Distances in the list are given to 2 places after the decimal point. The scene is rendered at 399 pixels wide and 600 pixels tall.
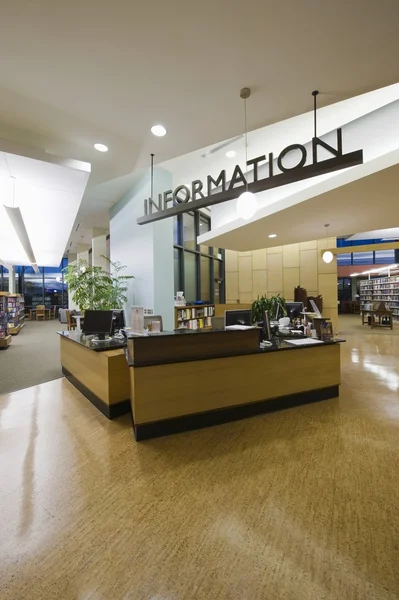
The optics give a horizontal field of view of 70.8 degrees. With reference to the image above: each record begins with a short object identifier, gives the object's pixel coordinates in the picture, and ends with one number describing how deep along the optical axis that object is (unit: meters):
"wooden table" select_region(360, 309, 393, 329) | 11.76
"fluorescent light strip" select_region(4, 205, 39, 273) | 5.05
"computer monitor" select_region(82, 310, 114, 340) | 4.17
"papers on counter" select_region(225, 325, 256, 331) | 3.40
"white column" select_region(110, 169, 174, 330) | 5.93
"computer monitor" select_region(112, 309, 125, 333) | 4.71
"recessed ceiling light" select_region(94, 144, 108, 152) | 3.57
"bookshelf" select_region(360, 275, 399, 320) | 14.94
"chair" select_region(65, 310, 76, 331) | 9.70
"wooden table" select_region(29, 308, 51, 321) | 18.76
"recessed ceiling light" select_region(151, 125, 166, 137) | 3.15
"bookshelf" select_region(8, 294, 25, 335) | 11.33
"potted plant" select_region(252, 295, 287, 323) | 4.64
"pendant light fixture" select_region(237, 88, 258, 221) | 3.02
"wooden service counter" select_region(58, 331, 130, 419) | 3.52
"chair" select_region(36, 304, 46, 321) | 18.47
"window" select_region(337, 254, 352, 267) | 20.80
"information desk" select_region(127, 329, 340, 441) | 2.98
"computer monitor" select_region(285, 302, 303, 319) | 5.52
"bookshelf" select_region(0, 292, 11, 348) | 8.44
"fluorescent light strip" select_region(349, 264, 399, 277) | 15.00
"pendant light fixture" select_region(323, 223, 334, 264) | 8.36
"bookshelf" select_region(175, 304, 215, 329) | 7.47
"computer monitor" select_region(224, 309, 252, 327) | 3.94
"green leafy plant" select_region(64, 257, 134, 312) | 6.27
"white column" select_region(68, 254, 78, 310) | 16.38
